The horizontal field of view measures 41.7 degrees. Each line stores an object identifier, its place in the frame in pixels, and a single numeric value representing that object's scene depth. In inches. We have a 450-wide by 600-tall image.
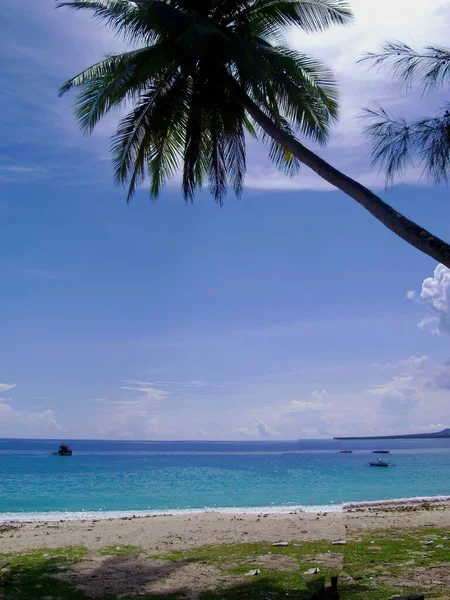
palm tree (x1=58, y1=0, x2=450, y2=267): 410.9
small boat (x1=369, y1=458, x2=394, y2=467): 2305.4
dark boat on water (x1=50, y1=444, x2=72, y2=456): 3661.2
